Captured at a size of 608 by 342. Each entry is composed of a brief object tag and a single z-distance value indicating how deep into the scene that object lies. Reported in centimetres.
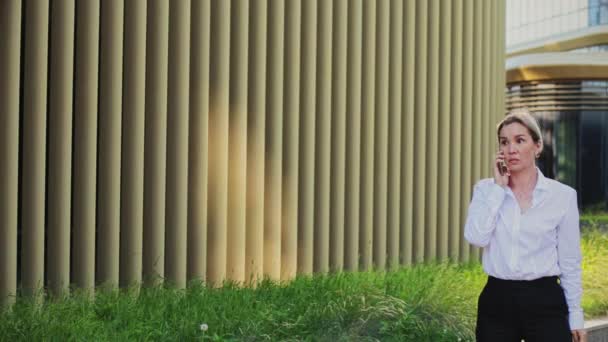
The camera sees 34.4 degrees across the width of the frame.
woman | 389
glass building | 2578
